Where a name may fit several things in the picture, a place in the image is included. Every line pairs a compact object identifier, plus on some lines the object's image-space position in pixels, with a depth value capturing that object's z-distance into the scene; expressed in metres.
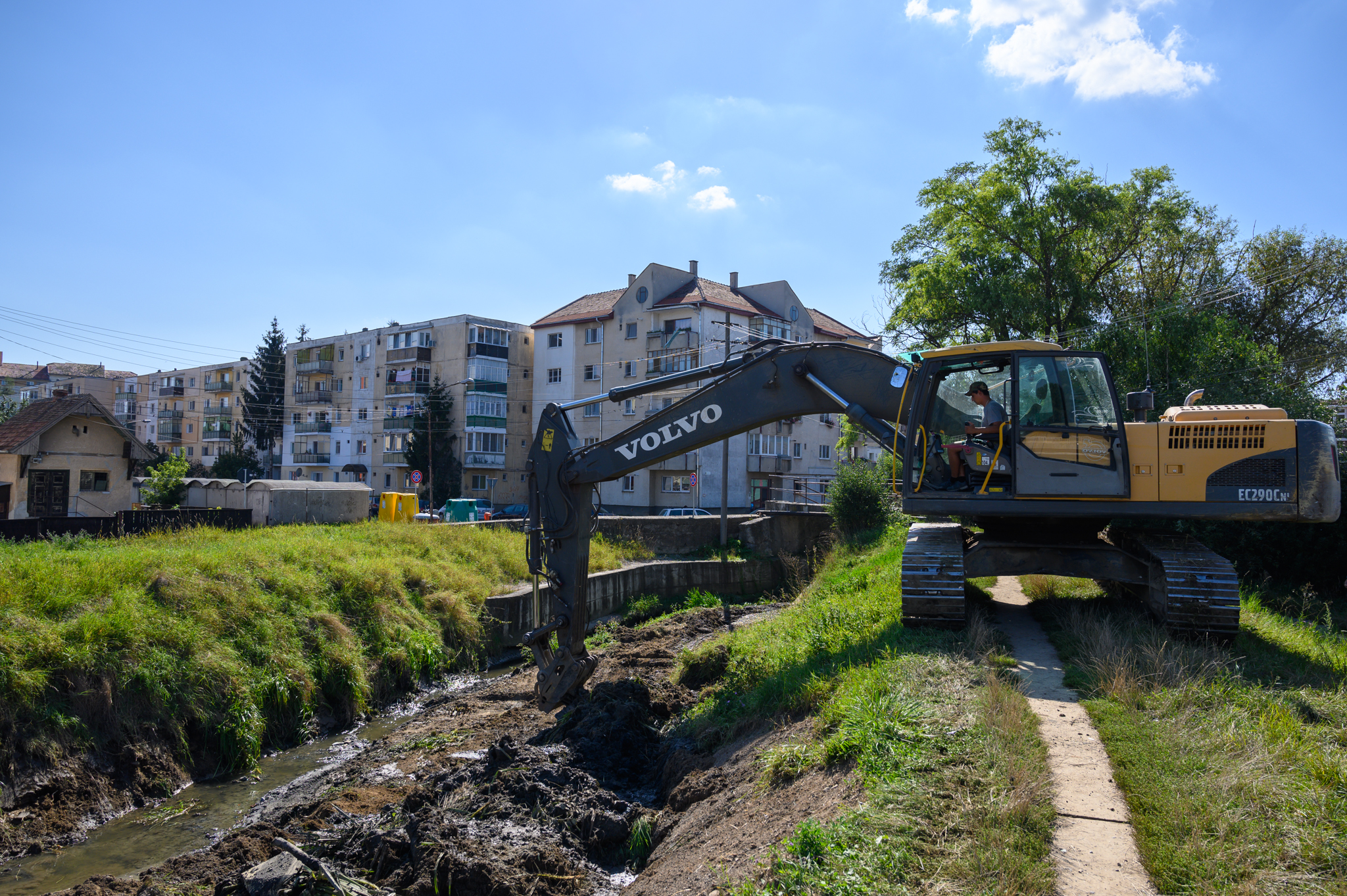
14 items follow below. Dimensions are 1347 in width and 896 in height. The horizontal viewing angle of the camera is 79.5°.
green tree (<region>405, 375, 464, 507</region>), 51.88
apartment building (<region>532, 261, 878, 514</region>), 44.31
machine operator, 8.51
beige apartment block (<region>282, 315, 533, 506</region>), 52.78
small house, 29.16
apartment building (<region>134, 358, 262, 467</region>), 70.31
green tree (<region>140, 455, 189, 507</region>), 28.59
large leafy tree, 23.73
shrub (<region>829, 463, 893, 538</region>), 25.92
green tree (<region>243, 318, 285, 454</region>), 63.81
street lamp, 44.51
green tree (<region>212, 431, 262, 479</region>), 60.22
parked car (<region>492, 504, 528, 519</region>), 39.80
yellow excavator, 7.92
